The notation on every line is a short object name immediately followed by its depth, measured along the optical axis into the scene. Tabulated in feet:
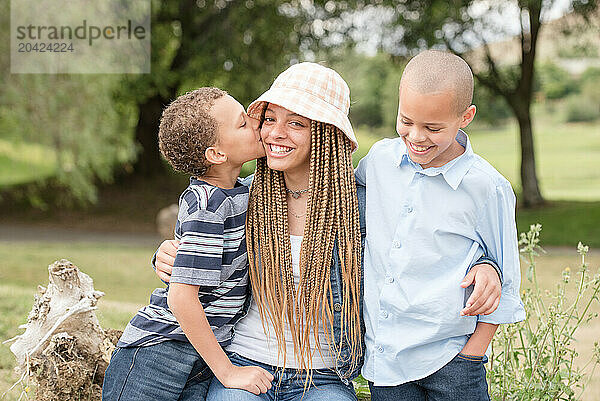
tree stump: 8.46
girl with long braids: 7.34
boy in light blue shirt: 6.79
